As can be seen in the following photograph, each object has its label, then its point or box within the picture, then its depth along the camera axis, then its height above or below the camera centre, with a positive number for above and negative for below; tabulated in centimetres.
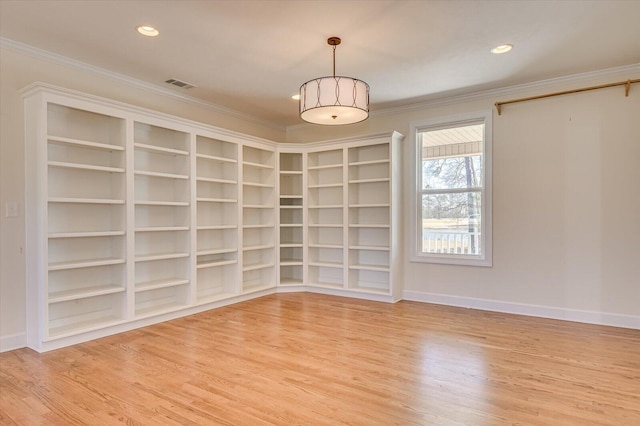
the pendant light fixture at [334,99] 277 +88
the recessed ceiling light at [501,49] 331 +150
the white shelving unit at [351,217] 504 -7
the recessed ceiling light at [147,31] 296 +151
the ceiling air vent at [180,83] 414 +150
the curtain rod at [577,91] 374 +131
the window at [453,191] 463 +29
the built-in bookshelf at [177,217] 332 -5
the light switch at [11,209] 316 +4
